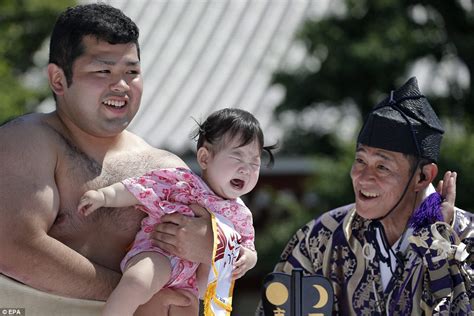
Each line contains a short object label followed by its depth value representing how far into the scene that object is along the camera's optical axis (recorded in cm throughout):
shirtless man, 648
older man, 738
